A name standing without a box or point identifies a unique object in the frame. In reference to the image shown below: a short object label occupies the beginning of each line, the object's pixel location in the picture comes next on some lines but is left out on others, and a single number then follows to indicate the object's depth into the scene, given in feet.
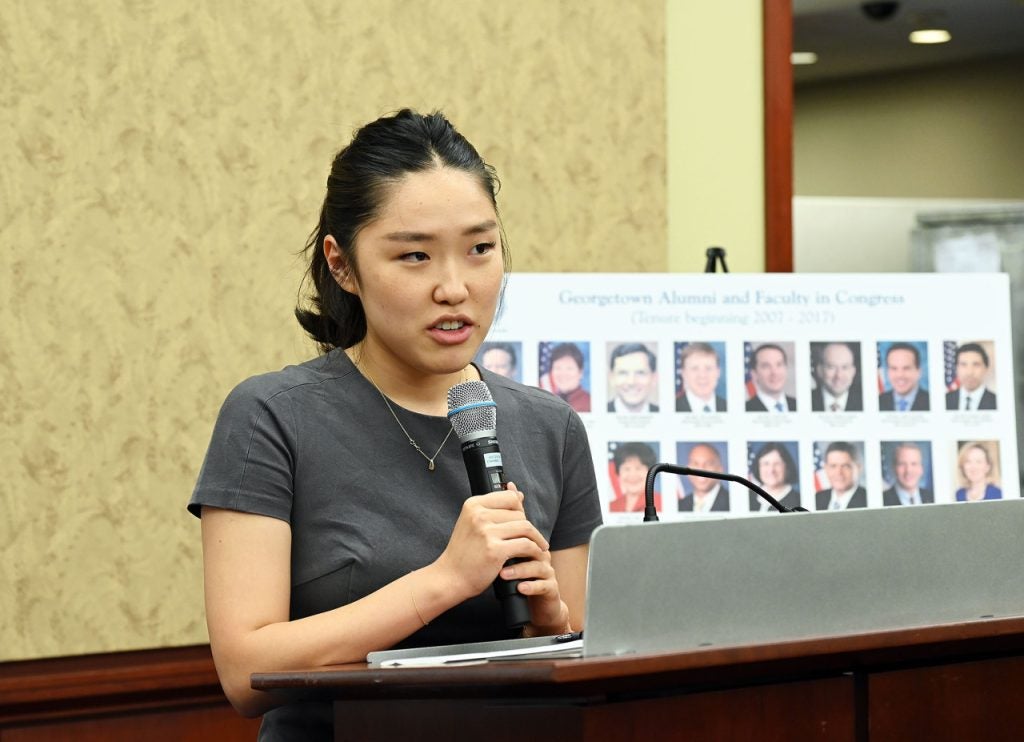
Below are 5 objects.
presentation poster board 18.24
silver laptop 11.34
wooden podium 11.28
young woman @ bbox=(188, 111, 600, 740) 15.17
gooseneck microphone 14.08
